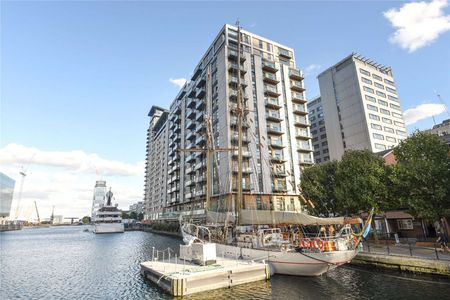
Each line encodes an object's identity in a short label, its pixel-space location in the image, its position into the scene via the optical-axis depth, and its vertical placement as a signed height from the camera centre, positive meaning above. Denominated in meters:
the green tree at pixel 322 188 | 41.47 +3.91
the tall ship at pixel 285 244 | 23.75 -2.99
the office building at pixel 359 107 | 92.93 +38.32
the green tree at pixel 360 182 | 33.31 +3.70
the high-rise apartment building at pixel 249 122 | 63.12 +25.30
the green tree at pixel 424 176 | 27.31 +3.37
